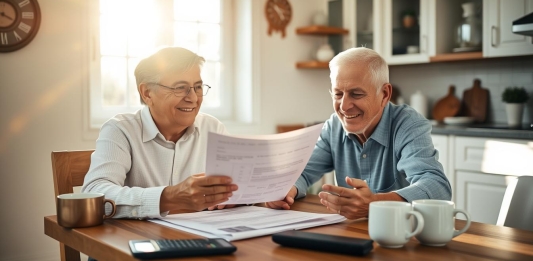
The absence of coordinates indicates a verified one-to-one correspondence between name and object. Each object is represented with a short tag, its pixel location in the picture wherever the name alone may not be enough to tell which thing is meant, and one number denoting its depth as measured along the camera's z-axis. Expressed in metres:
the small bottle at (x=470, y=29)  3.81
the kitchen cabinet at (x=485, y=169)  3.23
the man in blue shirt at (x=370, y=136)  1.85
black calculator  1.12
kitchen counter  3.22
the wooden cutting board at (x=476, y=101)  4.00
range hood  3.23
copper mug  1.42
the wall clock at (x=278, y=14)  4.33
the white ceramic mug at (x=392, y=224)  1.19
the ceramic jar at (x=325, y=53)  4.46
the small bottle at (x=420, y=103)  4.25
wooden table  1.16
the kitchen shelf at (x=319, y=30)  4.39
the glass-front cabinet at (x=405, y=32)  4.01
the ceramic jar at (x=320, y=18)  4.53
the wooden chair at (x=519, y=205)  1.61
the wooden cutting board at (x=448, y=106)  4.13
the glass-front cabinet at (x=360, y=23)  4.34
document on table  1.34
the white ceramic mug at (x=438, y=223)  1.22
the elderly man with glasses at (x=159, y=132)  1.78
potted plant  3.69
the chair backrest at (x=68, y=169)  1.79
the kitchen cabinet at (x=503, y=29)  3.49
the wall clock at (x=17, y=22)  3.15
